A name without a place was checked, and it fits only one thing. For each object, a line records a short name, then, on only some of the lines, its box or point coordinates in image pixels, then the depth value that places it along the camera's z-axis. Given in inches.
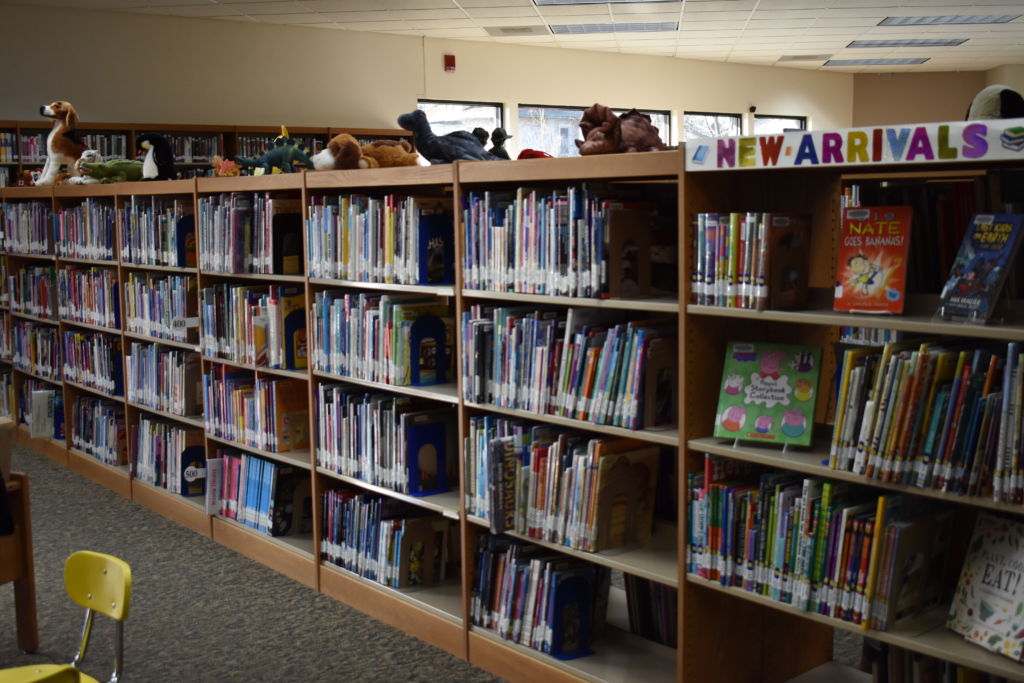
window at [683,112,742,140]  564.1
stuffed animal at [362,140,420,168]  177.8
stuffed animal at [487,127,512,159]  165.7
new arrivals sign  81.9
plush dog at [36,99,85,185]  284.4
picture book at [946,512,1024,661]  88.7
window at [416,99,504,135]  477.4
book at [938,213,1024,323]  88.0
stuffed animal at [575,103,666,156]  119.0
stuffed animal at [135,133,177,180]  229.3
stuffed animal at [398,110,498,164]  150.6
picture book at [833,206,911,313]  95.0
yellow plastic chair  100.3
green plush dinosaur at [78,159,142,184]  245.1
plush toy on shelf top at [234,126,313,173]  195.5
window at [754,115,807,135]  586.8
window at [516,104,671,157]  502.3
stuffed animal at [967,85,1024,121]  104.1
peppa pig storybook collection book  103.3
